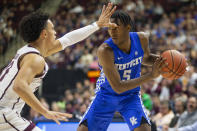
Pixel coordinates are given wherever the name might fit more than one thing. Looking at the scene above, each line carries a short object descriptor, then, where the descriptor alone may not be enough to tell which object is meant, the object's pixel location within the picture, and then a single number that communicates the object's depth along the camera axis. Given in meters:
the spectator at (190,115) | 7.04
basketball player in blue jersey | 4.62
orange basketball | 4.62
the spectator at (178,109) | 7.47
